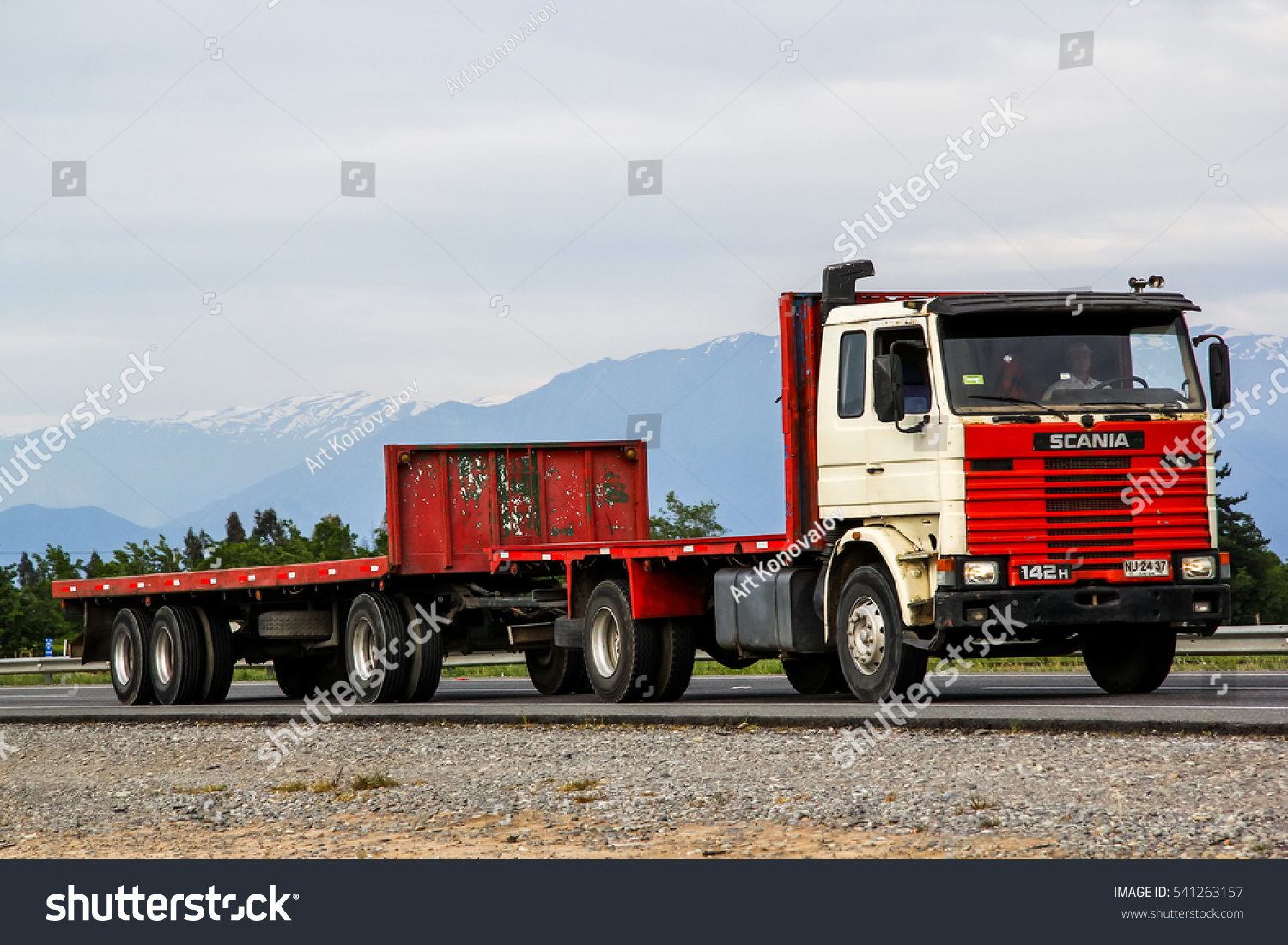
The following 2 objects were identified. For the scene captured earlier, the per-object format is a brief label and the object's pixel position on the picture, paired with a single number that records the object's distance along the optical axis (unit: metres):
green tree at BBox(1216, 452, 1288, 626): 91.81
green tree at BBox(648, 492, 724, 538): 82.55
